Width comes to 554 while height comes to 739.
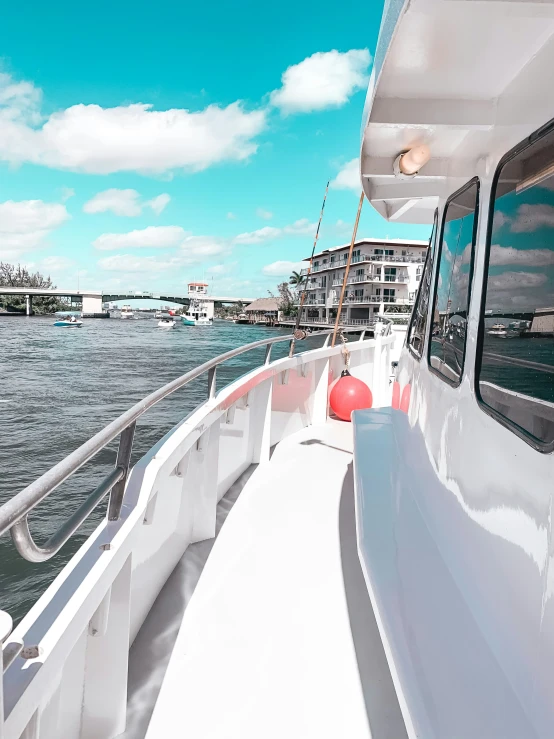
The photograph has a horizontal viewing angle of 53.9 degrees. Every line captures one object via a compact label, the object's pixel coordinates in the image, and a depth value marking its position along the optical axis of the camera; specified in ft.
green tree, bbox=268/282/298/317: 322.55
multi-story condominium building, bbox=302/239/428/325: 199.00
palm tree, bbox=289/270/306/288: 320.60
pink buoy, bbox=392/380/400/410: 13.21
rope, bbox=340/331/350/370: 20.75
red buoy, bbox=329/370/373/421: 19.25
